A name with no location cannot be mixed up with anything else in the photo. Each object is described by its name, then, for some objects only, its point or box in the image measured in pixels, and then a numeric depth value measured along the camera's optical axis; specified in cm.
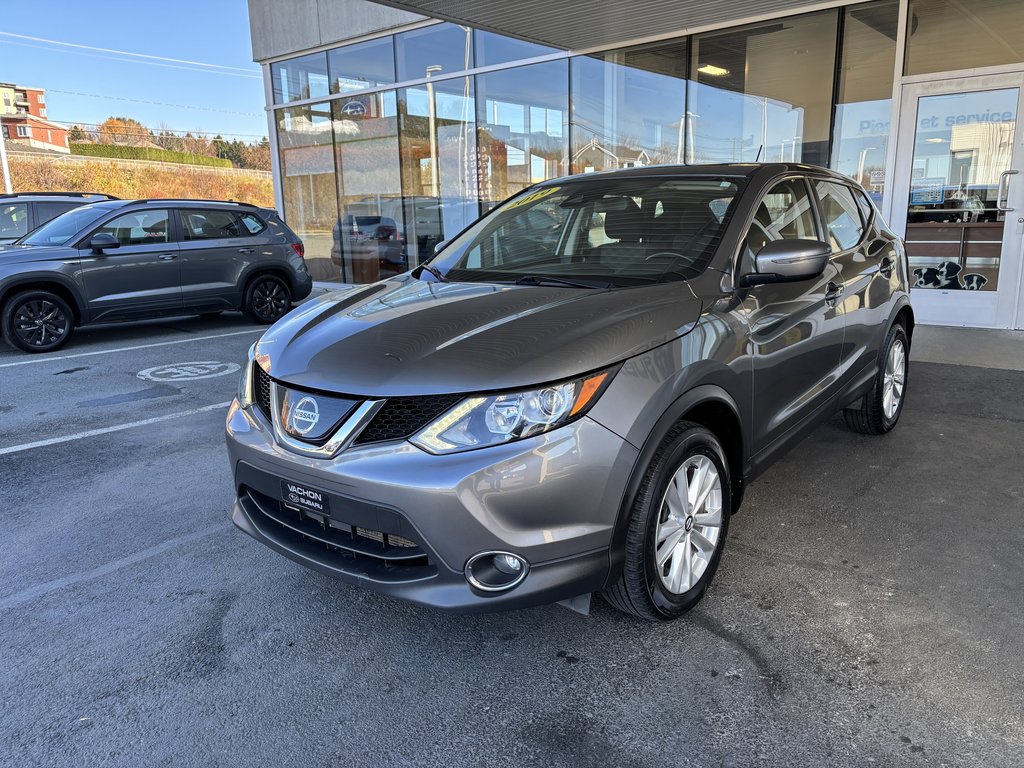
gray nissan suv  216
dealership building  809
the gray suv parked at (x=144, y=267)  810
